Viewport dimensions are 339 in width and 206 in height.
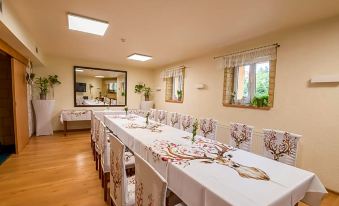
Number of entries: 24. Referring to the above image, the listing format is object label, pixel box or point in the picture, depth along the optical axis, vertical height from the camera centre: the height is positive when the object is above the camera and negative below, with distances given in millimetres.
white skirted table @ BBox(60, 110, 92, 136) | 4918 -635
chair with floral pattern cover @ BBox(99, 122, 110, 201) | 2018 -737
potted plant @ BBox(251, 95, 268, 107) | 3055 -48
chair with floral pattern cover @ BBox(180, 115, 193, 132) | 3158 -494
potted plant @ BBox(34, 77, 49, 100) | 4769 +241
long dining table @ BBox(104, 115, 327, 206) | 1002 -557
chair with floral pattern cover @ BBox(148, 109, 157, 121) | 4339 -492
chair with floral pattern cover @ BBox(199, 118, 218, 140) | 2681 -492
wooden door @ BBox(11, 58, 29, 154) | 3304 -243
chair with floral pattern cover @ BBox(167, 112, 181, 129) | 3497 -485
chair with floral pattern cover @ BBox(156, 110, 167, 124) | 3959 -484
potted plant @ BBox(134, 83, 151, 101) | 6387 +225
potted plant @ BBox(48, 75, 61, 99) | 4980 +400
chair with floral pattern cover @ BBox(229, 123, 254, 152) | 2203 -507
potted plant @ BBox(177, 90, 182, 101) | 5278 +80
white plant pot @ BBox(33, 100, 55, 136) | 4668 -597
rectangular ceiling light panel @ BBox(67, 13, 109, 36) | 2438 +1089
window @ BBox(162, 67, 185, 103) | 5180 +378
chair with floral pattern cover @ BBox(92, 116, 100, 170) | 2540 -651
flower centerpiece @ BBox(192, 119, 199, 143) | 2063 -384
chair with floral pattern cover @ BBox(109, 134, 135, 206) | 1334 -708
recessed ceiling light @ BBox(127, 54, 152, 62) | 4553 +1082
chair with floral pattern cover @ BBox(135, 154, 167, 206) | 887 -513
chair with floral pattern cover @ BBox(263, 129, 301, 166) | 1776 -515
